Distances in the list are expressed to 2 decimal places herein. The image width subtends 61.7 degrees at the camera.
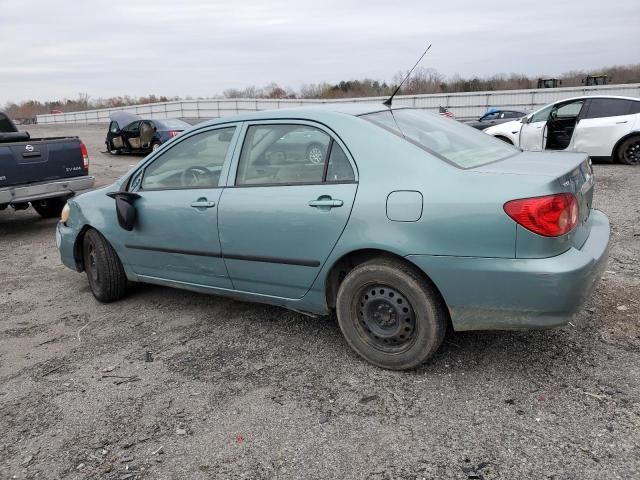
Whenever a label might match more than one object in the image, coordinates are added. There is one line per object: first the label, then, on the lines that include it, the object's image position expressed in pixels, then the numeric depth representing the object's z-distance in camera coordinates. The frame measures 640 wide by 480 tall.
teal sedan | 2.72
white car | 10.48
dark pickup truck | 7.07
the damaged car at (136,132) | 17.44
